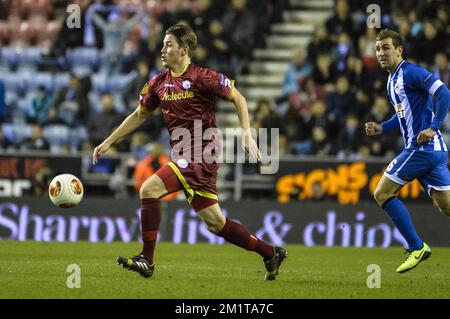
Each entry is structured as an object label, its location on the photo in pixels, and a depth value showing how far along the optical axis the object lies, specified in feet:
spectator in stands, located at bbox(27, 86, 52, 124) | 65.41
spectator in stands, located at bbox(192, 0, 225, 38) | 65.05
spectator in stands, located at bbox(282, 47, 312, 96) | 63.05
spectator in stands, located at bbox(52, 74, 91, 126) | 64.69
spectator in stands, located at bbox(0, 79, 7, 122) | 65.51
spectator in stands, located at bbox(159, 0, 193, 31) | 65.72
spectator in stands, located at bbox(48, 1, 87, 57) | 69.10
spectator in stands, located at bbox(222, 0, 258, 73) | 65.73
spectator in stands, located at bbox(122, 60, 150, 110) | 63.26
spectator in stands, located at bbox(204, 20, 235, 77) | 63.62
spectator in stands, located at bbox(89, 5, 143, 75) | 67.92
